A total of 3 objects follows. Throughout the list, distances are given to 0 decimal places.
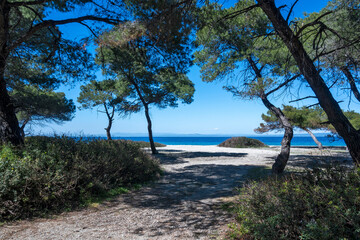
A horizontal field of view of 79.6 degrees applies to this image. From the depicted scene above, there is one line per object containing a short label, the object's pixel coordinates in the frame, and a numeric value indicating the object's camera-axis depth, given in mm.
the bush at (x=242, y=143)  25281
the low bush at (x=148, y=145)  27294
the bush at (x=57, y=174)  3902
